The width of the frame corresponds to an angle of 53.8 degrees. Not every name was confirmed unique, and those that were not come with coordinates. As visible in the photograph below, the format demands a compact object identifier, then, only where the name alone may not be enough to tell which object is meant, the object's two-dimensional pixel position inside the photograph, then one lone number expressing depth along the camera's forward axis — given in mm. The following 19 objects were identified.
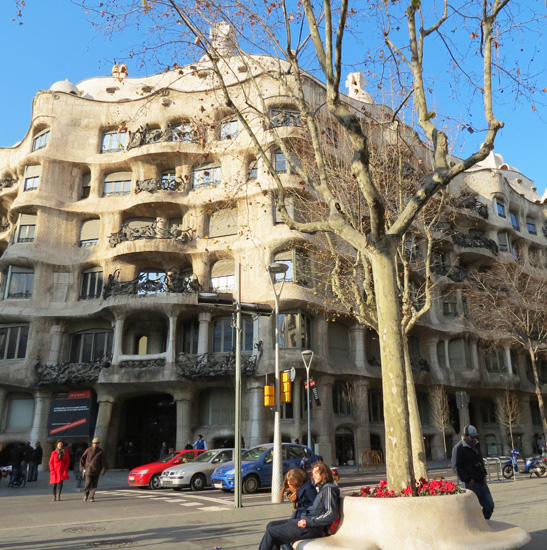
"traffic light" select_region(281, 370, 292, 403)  14625
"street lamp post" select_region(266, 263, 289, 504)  13898
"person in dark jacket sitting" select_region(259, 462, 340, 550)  5973
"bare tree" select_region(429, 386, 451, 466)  31552
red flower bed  6574
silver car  17781
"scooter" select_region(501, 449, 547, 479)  19969
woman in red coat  14846
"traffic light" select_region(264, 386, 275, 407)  14711
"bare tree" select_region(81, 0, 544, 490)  6988
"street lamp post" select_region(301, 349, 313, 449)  21766
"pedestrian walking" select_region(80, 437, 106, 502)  14703
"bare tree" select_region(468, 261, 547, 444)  31577
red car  19094
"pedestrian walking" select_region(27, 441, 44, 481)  22469
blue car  16484
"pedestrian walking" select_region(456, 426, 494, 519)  8071
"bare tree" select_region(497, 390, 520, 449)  34500
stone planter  5633
